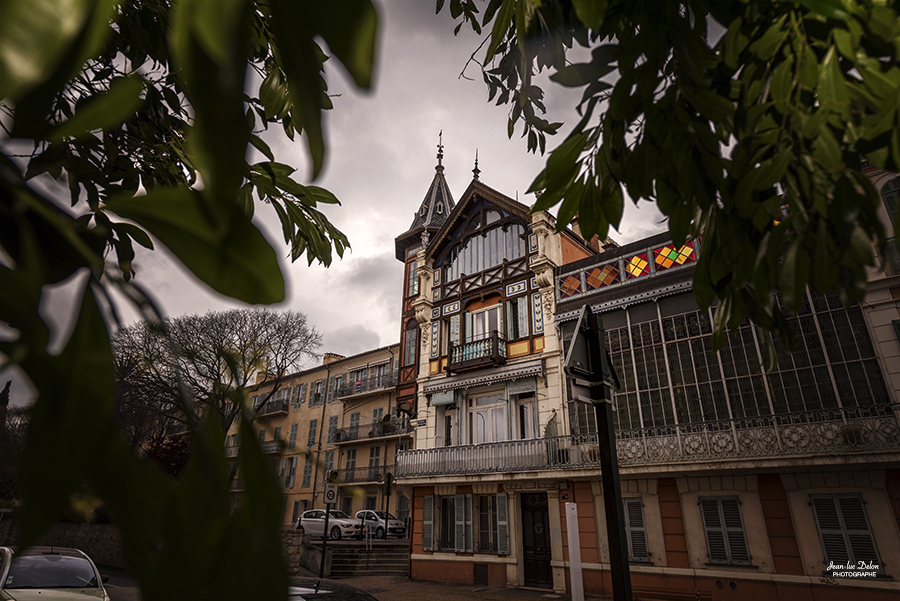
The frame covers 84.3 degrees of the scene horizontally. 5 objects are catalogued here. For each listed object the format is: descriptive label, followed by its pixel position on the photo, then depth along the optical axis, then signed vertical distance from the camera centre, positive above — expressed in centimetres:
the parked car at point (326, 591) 620 -100
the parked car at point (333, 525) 2222 -58
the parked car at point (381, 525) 2397 -60
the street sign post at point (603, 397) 330 +81
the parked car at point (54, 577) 679 -94
